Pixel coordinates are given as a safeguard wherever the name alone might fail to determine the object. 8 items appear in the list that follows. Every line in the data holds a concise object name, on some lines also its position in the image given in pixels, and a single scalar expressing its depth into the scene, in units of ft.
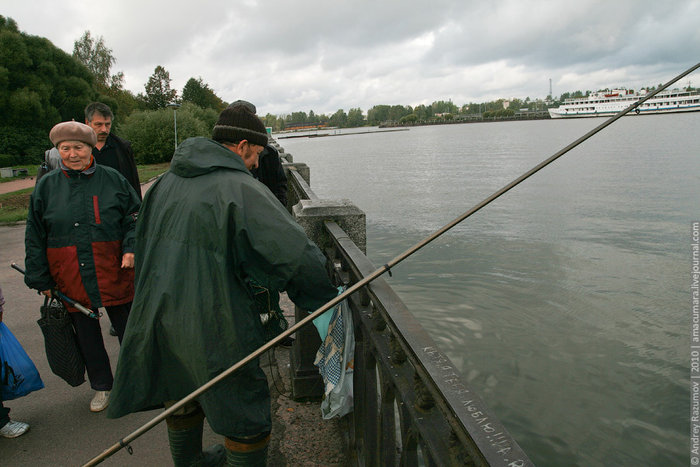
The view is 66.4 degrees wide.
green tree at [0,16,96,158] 111.34
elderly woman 11.10
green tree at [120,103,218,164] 123.65
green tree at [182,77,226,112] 262.26
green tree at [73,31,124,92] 189.96
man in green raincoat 6.46
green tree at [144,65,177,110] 254.27
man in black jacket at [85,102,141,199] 14.70
